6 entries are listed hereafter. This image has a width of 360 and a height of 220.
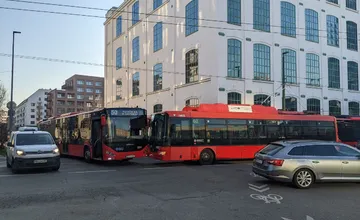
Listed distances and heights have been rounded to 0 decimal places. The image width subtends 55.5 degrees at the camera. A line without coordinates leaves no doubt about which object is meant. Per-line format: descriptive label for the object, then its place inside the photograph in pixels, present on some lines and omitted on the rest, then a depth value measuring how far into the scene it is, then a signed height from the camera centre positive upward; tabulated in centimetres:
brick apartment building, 12638 +1288
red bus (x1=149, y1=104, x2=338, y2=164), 1789 -18
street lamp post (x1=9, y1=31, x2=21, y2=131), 2889 +283
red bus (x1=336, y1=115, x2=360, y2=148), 2683 -22
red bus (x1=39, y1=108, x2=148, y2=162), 1734 -33
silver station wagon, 1059 -111
